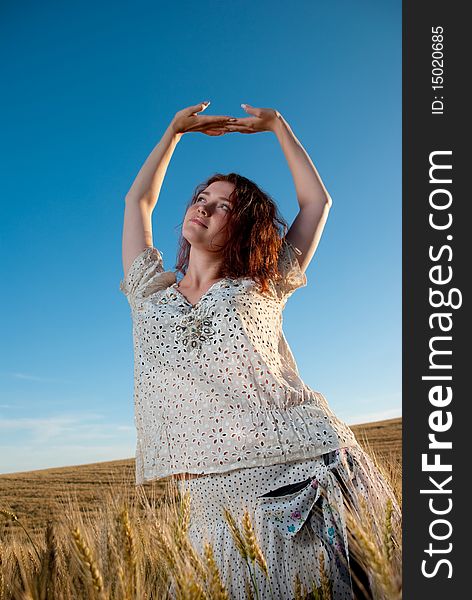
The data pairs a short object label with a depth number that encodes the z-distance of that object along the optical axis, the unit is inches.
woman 81.8
